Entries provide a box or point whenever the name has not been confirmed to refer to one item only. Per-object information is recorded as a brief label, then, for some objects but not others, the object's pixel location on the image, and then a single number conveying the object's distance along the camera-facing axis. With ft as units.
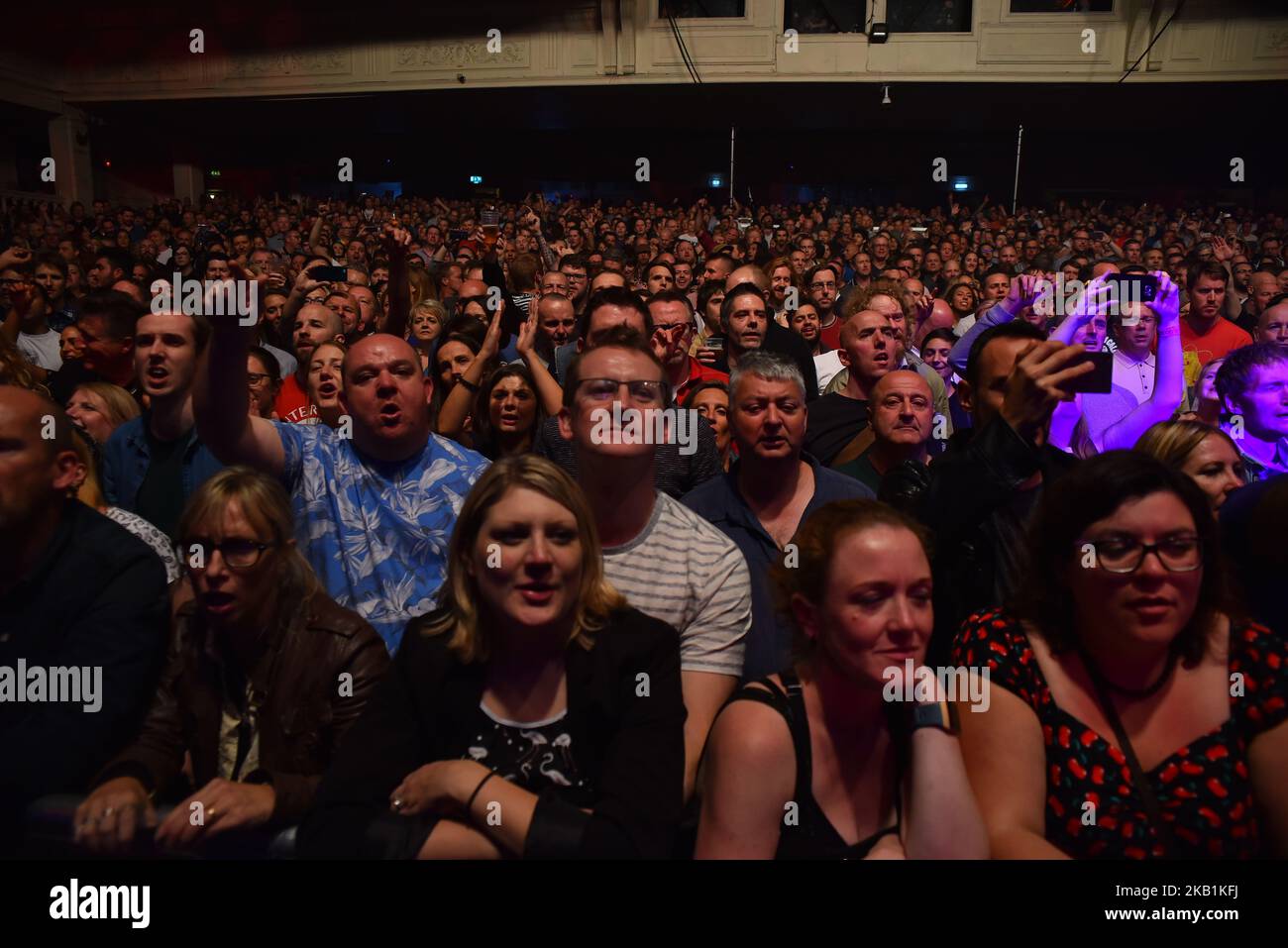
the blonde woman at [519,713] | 4.60
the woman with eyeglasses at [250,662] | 5.48
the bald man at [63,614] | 5.31
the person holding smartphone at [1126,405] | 9.69
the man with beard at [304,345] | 11.35
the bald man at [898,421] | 8.34
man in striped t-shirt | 5.97
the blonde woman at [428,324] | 13.98
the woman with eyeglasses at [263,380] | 10.51
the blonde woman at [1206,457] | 6.66
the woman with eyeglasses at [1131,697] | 4.61
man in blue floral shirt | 6.86
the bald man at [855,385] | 9.98
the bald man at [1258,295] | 17.95
